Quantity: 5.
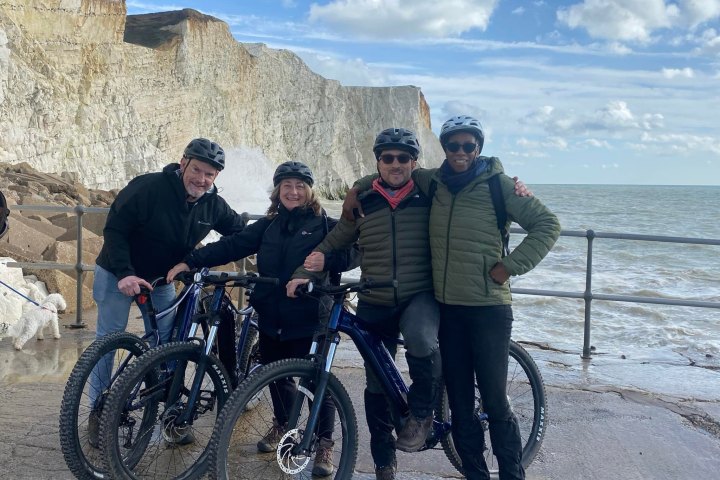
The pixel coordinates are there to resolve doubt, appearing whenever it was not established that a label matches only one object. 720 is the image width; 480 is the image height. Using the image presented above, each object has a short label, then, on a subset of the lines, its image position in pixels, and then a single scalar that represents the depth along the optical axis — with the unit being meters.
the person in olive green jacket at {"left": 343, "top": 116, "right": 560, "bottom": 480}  3.44
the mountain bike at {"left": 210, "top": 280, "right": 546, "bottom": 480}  3.19
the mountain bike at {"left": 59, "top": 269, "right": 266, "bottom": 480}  3.53
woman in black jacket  4.00
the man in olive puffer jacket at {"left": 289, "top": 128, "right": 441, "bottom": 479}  3.50
